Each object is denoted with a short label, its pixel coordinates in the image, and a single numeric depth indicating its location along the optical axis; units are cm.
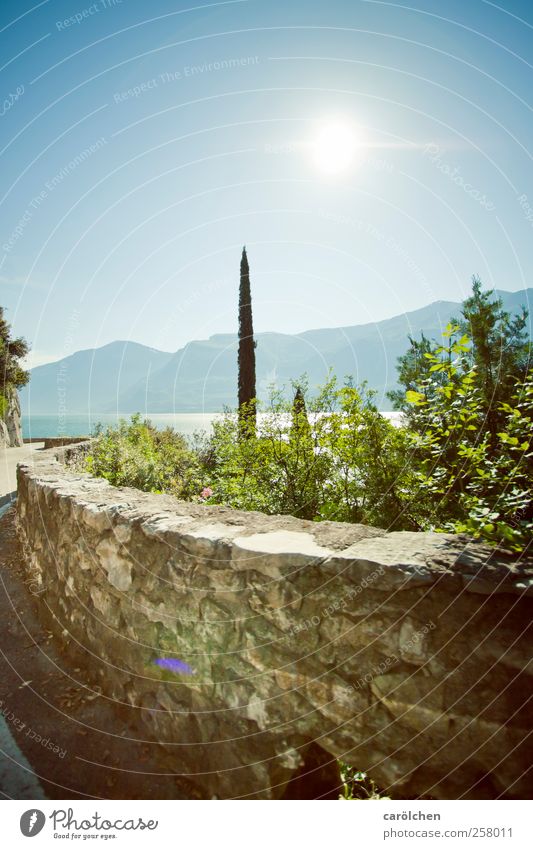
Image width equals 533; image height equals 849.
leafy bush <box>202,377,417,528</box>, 460
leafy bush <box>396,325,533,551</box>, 197
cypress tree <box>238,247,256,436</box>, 1734
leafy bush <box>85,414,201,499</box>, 784
